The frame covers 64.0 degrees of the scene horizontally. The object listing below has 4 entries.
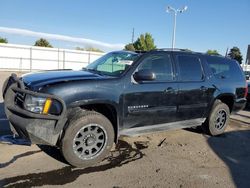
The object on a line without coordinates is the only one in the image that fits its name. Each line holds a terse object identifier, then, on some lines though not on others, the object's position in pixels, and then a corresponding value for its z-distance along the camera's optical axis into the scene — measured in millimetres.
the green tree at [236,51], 62492
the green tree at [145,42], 40452
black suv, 2809
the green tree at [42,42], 33943
